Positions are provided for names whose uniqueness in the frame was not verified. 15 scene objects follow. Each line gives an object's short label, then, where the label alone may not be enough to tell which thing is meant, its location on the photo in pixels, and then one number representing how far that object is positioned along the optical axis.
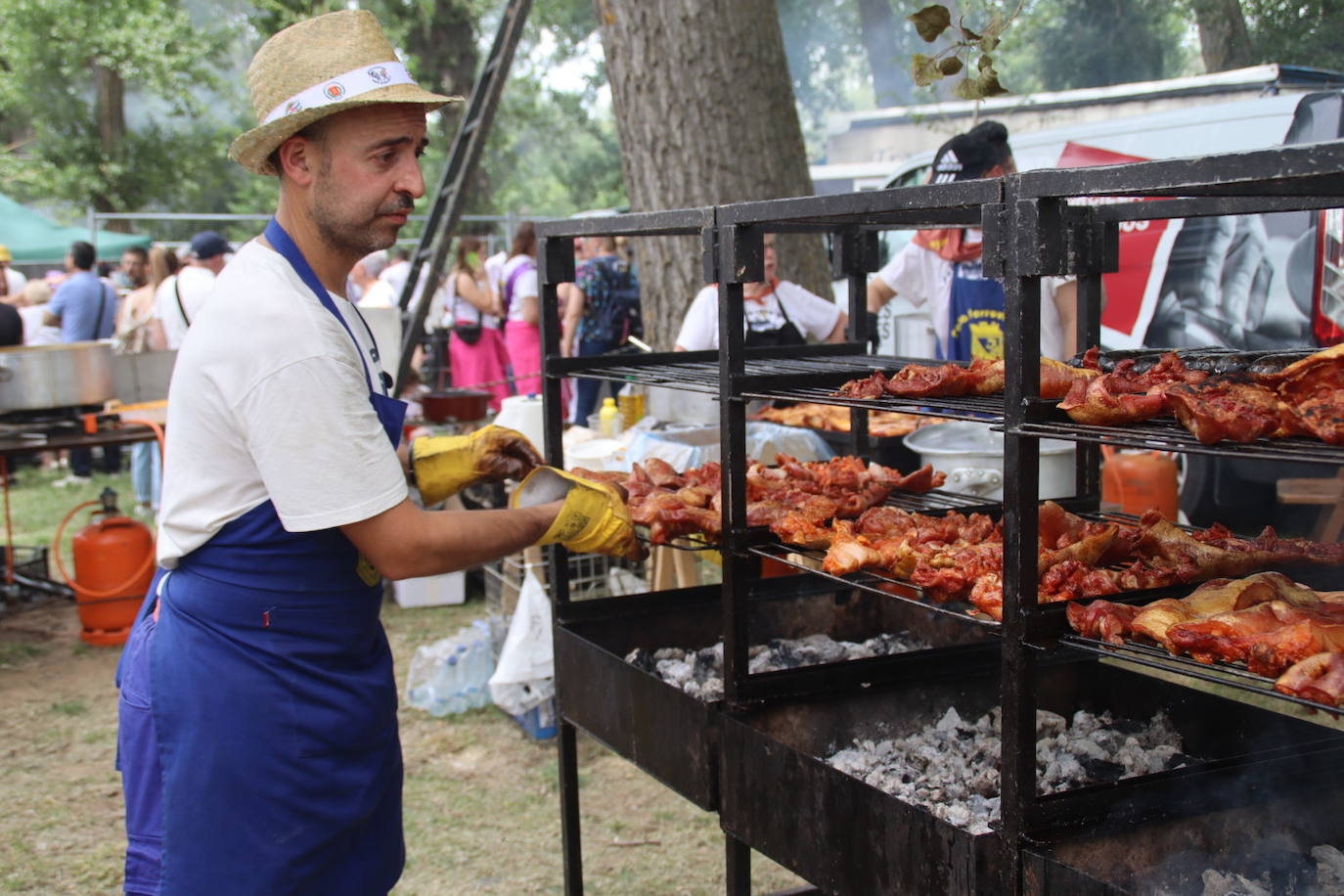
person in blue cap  9.45
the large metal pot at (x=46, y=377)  6.54
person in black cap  5.38
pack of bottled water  5.84
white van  6.43
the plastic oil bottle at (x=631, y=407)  6.59
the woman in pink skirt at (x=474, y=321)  12.14
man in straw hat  2.32
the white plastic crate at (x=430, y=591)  7.52
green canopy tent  16.12
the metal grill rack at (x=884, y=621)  2.06
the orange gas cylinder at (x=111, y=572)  7.07
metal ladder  8.41
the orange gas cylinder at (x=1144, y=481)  6.52
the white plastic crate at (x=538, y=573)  5.73
